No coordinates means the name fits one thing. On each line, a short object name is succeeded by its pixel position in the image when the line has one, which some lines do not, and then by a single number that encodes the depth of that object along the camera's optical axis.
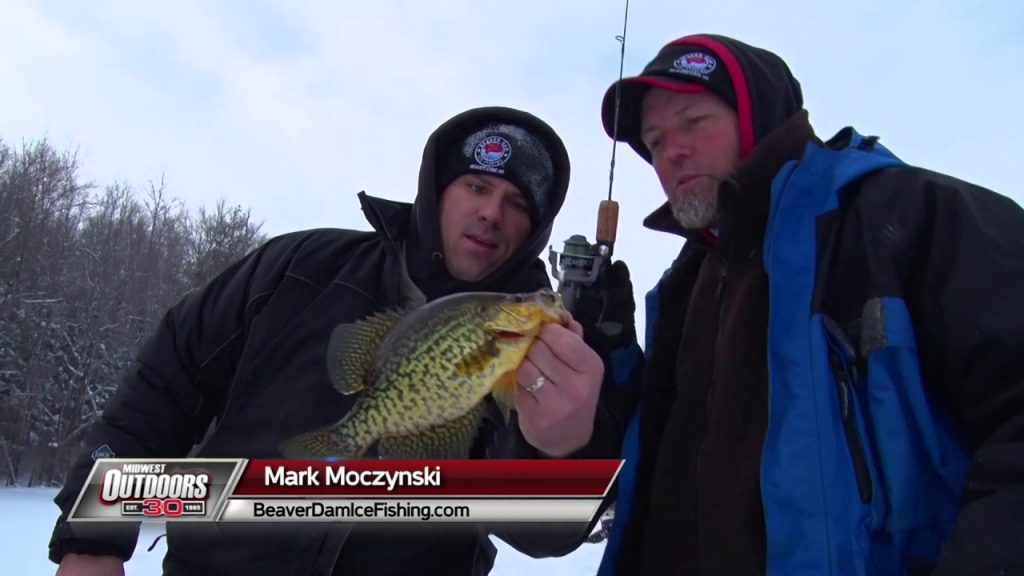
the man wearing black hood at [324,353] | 0.99
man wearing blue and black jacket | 0.76
